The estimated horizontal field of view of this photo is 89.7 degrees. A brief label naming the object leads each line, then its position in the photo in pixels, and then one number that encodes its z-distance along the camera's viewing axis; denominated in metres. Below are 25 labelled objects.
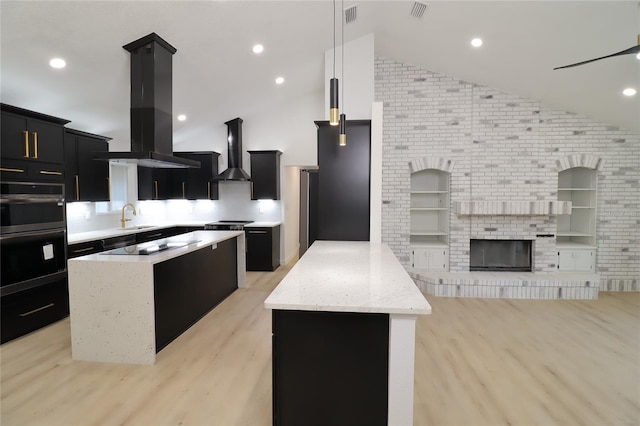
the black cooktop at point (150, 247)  3.10
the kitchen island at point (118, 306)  2.78
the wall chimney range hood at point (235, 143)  6.31
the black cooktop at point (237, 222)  6.21
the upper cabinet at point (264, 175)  6.28
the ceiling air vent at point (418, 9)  3.77
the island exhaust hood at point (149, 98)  3.29
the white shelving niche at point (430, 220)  5.37
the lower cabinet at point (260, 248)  5.99
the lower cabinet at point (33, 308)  3.08
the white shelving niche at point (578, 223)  5.23
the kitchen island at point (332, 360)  1.69
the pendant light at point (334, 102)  2.19
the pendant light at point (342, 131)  2.95
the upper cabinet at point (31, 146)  3.10
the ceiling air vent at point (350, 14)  3.91
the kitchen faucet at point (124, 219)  5.41
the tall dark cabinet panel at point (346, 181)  3.54
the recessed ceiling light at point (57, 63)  3.10
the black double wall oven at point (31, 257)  3.06
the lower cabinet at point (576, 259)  5.22
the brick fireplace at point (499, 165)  5.10
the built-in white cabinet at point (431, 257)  5.34
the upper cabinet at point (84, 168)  4.09
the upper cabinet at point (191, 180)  6.30
